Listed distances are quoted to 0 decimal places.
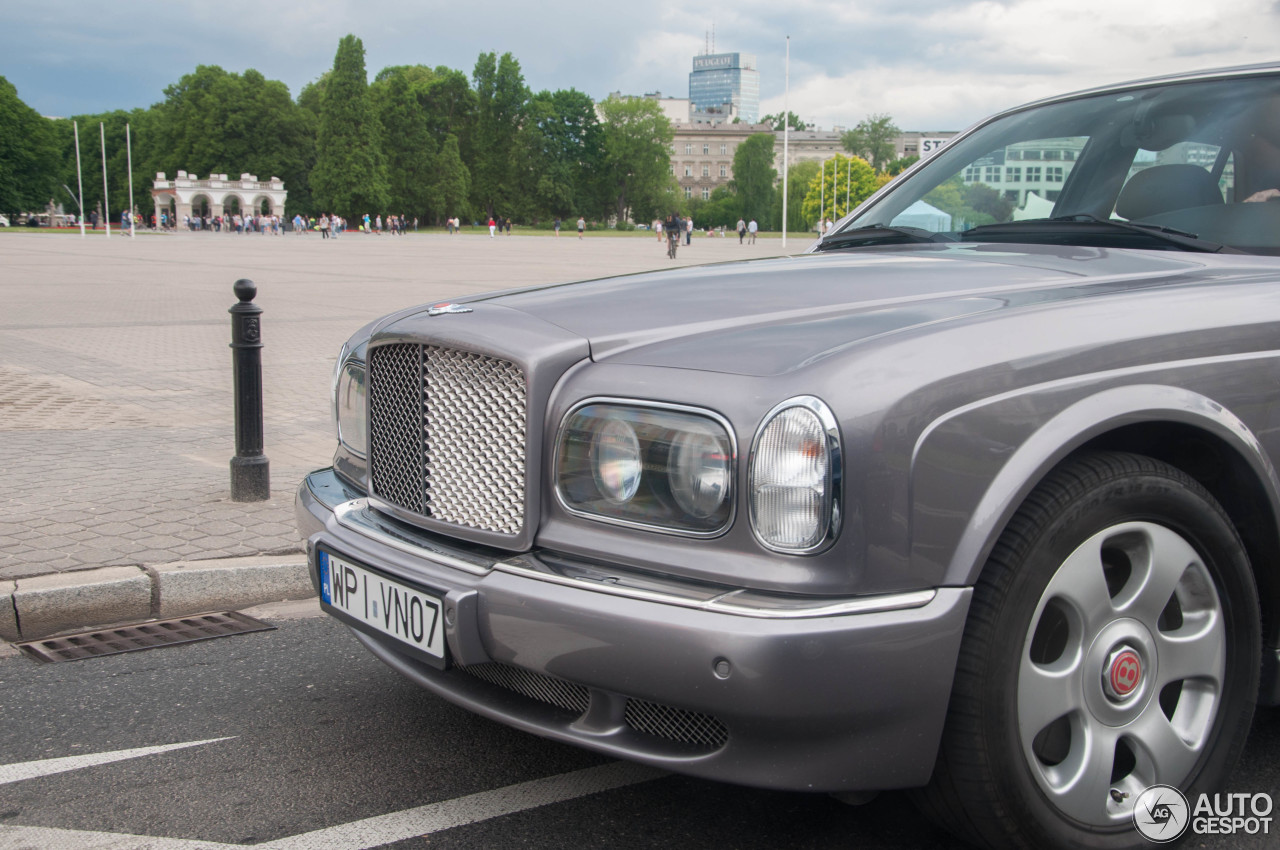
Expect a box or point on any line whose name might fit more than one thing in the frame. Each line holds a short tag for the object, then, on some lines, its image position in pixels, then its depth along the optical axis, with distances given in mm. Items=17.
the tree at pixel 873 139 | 134750
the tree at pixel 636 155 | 115562
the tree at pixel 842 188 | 90125
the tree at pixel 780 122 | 168875
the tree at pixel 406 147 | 95250
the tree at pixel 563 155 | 102938
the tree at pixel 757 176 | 128625
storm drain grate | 3928
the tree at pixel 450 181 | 94938
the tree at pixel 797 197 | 131250
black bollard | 5301
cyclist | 42116
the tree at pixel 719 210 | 133625
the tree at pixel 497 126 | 100562
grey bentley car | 1984
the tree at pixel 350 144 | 90188
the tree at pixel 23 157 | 85688
